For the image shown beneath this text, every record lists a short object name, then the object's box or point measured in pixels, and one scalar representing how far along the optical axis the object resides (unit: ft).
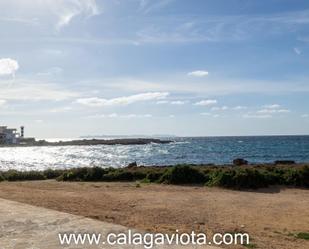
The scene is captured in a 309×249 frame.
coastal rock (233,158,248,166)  117.16
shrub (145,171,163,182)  74.18
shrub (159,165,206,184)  69.41
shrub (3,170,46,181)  80.54
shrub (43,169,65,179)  84.81
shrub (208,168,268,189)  62.95
